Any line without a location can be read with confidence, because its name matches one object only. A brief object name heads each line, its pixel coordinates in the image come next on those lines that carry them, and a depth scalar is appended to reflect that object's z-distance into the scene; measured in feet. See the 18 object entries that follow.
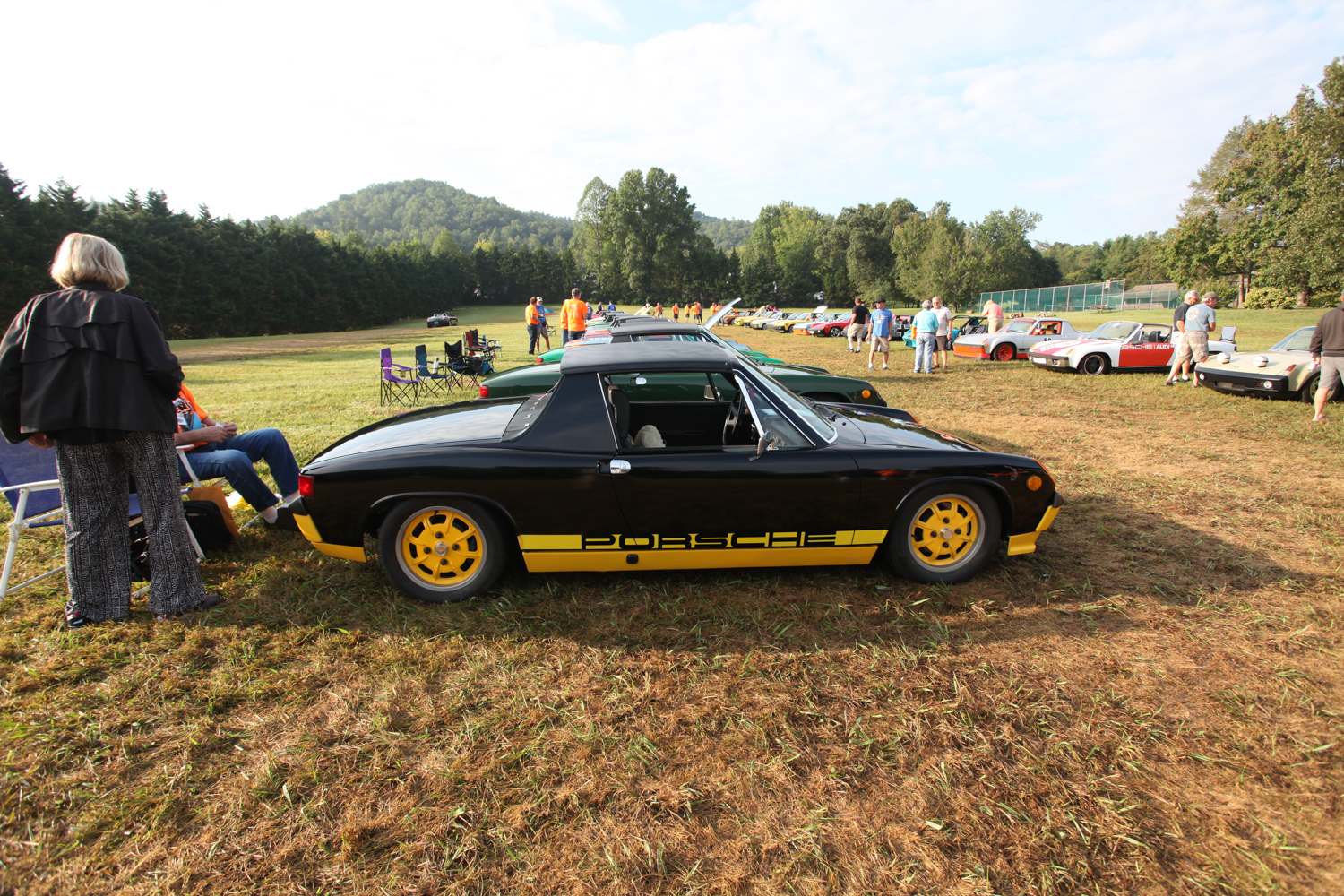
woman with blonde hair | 9.99
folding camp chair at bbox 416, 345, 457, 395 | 38.19
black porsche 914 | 11.24
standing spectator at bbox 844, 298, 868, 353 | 58.78
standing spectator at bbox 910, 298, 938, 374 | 48.21
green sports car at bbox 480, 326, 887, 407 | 22.77
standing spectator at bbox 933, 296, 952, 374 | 51.57
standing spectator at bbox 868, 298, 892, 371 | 49.80
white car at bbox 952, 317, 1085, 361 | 57.98
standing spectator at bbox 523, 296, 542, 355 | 63.82
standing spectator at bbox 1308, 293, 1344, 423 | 25.34
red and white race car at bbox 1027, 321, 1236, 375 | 46.88
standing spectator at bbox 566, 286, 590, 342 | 53.16
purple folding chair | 35.76
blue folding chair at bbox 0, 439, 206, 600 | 11.57
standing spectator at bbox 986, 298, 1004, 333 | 59.93
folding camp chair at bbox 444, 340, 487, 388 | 40.55
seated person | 13.70
